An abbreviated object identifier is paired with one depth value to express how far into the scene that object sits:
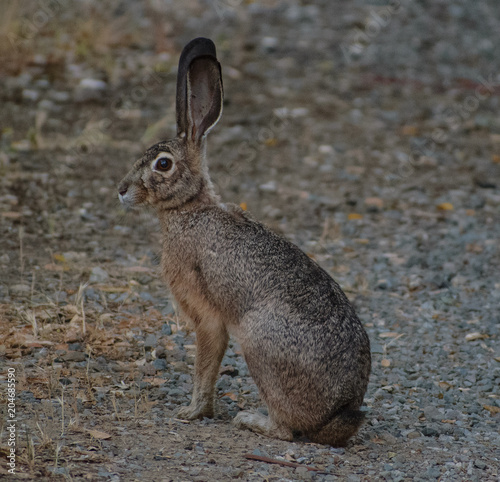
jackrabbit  10.45
